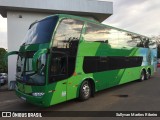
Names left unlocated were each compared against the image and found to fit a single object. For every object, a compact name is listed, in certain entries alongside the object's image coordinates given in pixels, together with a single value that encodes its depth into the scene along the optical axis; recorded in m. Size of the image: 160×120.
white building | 11.25
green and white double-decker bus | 4.83
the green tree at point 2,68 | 18.70
